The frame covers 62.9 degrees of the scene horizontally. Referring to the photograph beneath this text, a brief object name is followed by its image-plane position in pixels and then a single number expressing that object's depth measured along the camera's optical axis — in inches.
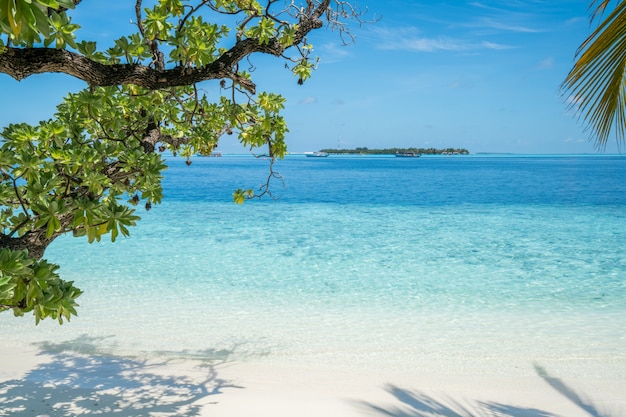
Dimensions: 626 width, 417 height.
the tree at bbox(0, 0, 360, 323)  75.9
